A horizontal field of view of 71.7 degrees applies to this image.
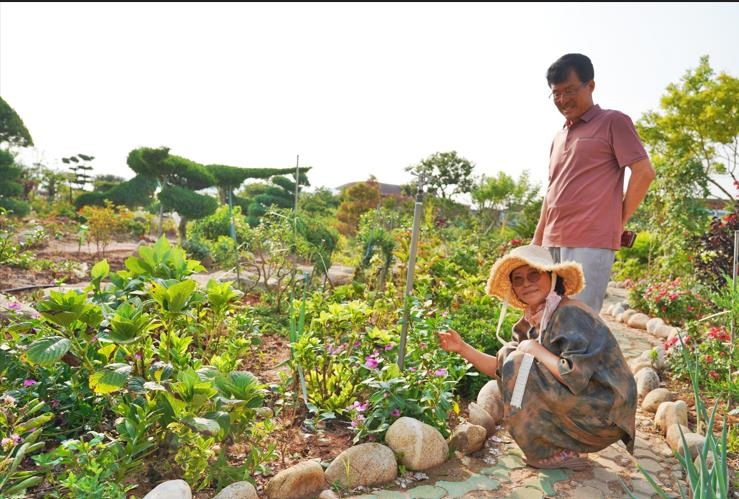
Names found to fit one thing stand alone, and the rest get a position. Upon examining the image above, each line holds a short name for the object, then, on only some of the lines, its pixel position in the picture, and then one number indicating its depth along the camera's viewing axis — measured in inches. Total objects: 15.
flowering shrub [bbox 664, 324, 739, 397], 122.6
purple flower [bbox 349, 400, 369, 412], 85.9
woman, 79.4
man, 94.4
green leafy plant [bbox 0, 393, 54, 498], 59.8
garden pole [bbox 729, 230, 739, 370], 99.5
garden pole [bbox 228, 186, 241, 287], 176.1
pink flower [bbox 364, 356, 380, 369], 92.4
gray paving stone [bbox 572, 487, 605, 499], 78.7
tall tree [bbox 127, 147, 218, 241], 414.3
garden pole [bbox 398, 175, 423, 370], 92.7
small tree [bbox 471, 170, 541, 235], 867.4
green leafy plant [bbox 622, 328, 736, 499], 42.0
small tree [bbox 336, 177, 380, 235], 593.9
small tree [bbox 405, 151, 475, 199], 1165.7
